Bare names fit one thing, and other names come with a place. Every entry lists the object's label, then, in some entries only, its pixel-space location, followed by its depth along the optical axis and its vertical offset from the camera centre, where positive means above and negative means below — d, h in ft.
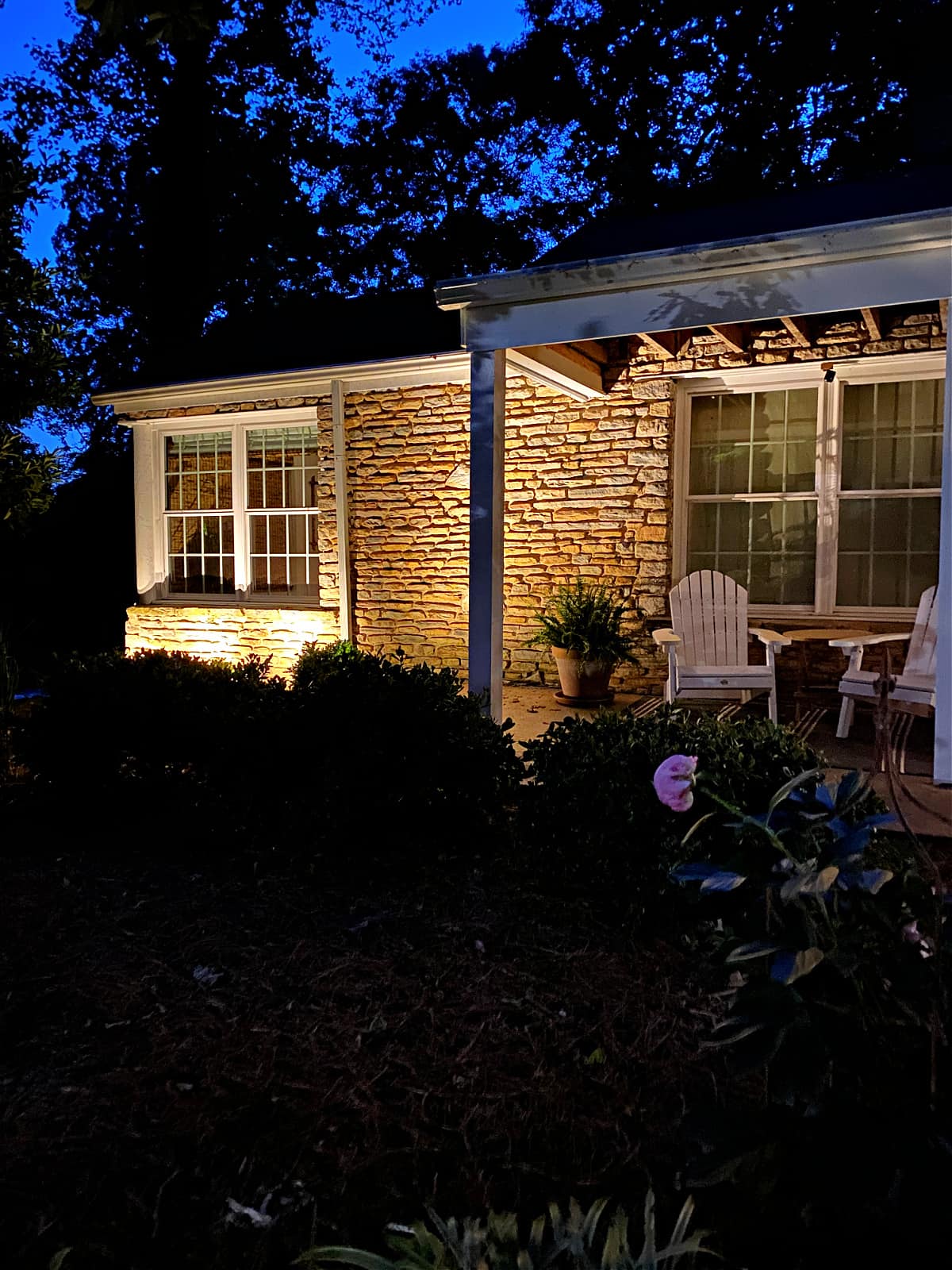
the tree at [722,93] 48.14 +26.53
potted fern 23.39 -1.75
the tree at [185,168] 60.49 +26.56
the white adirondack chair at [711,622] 21.24 -1.05
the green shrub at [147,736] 13.84 -2.52
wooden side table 20.72 -1.35
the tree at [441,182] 57.57 +24.64
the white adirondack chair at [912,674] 16.85 -1.87
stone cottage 16.03 +3.52
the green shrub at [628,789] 10.09 -2.38
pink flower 5.59 -1.23
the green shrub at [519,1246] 3.77 -2.85
